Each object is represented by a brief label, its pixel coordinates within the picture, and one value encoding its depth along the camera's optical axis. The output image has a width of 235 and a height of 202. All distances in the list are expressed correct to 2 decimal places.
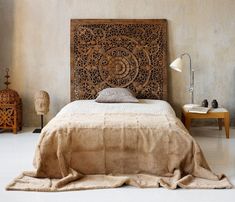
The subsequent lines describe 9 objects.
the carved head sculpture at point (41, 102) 5.82
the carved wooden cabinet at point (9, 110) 5.73
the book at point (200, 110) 5.43
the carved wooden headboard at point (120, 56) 5.93
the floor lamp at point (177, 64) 5.61
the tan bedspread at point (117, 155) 3.79
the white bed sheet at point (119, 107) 4.68
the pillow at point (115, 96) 5.39
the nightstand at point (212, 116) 5.43
